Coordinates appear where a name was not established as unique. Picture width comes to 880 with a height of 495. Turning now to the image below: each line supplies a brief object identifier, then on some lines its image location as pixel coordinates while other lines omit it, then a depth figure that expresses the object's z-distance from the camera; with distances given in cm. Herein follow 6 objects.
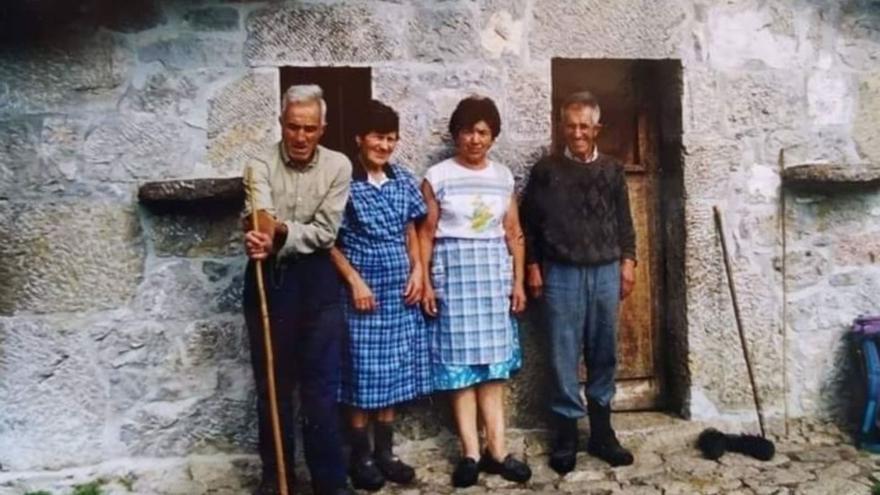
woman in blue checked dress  373
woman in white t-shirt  388
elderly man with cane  346
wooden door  452
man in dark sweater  398
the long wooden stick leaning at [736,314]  425
